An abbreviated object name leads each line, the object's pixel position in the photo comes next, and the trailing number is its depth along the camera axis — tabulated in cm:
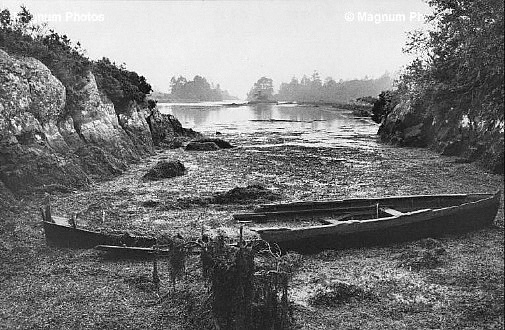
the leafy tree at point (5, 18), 1956
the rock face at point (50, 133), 1545
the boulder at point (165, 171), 1931
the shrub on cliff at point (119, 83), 2630
